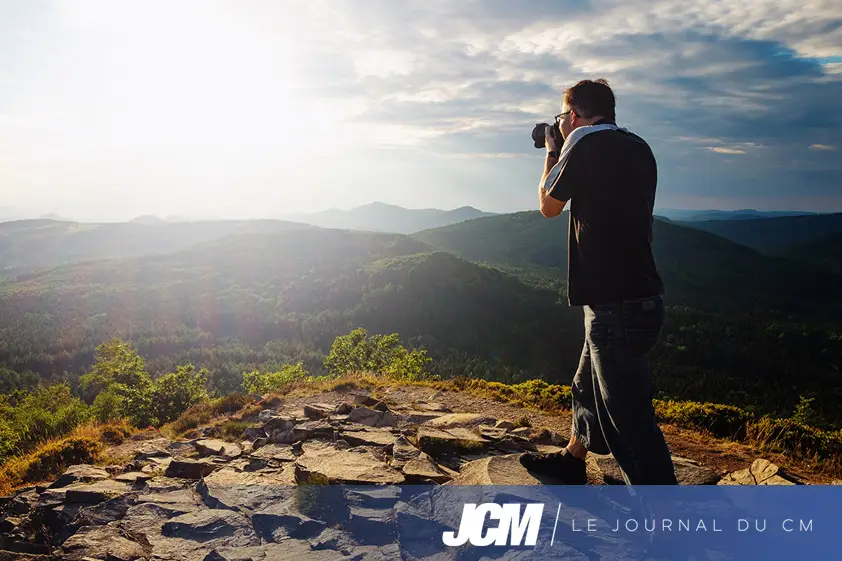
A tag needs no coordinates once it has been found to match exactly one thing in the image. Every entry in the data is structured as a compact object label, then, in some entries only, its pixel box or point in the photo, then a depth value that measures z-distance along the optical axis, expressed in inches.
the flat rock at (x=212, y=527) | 174.7
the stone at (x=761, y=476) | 187.3
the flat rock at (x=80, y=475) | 229.3
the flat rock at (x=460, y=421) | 281.3
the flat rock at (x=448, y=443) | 233.5
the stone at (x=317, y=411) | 321.4
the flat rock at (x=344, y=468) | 198.2
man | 138.6
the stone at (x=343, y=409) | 324.8
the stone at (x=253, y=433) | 304.0
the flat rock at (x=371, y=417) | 301.9
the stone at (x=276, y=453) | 251.2
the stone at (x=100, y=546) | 168.4
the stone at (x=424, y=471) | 194.2
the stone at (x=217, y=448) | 269.1
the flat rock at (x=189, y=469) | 239.5
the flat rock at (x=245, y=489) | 197.5
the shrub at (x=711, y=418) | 302.2
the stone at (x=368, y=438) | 254.4
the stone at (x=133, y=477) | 231.1
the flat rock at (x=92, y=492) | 210.4
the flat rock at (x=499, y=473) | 181.9
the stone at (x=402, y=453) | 219.9
